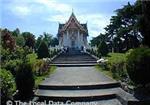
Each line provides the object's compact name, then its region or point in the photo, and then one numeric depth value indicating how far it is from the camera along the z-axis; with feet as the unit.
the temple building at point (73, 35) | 77.86
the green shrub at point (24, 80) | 14.23
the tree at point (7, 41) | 29.91
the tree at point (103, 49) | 44.35
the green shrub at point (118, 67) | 20.71
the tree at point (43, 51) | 41.63
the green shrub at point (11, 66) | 18.19
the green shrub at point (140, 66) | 13.69
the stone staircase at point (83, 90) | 14.89
